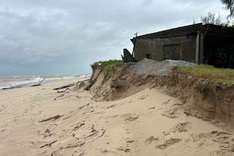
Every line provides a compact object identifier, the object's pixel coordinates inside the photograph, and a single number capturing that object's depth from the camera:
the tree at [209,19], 16.25
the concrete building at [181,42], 7.98
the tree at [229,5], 12.35
